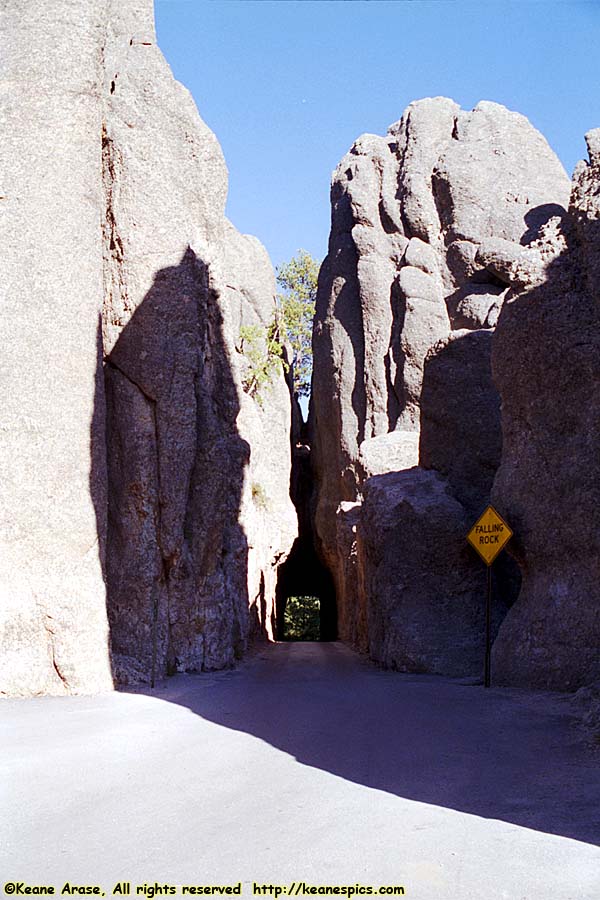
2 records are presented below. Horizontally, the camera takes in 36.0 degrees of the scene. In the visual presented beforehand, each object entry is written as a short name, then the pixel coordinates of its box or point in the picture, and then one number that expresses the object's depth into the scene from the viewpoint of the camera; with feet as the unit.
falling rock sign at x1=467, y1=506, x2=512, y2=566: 36.42
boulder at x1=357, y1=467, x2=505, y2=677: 45.21
